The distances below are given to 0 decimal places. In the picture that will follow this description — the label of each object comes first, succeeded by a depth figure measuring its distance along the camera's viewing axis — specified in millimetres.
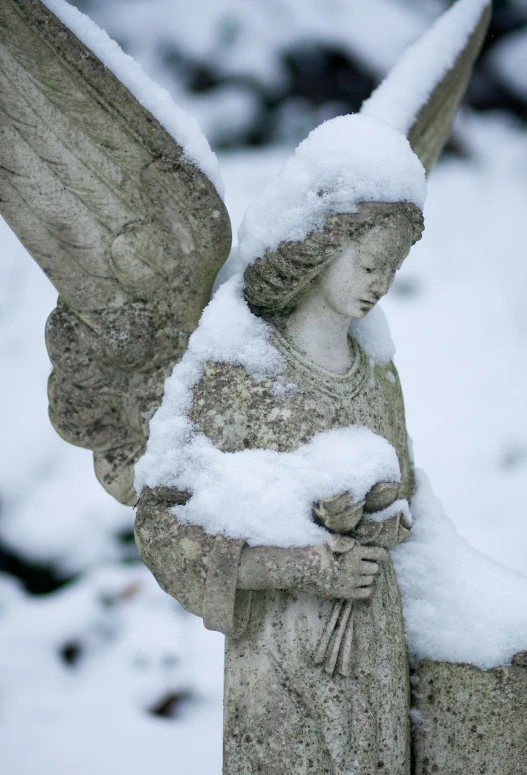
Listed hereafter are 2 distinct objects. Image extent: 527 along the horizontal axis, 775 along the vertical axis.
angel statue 1603
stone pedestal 1800
